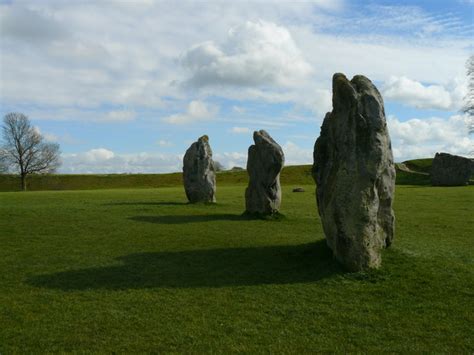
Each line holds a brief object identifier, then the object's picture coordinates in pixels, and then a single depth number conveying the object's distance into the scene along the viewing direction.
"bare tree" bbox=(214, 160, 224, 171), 127.88
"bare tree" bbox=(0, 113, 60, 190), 69.88
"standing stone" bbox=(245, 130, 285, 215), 23.50
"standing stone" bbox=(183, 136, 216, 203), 30.17
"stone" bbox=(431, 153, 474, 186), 52.50
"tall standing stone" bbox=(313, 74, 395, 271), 11.93
